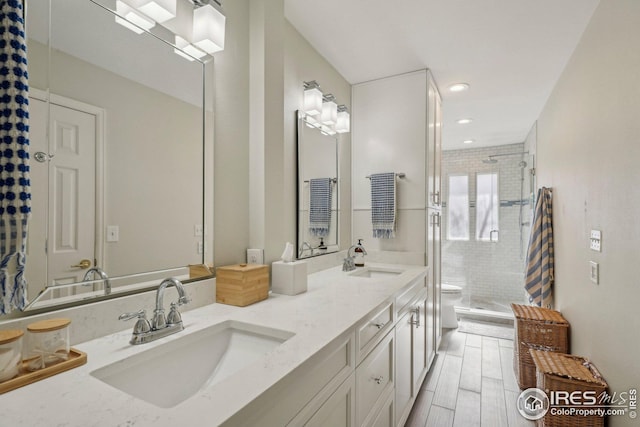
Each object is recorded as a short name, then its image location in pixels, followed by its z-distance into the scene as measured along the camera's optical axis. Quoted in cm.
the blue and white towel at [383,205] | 272
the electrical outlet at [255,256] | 162
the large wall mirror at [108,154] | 90
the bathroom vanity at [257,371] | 65
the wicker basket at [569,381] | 160
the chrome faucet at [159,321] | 97
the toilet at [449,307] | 387
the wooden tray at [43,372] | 70
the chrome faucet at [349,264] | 236
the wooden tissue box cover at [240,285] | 136
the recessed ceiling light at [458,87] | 291
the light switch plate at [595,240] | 173
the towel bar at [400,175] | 275
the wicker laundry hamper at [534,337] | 235
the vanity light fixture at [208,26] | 133
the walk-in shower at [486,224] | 493
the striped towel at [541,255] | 292
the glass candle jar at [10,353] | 70
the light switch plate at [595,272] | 175
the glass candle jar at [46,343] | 77
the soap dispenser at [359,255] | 254
